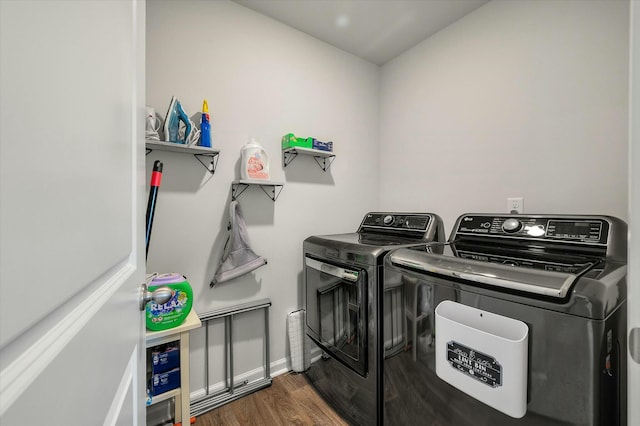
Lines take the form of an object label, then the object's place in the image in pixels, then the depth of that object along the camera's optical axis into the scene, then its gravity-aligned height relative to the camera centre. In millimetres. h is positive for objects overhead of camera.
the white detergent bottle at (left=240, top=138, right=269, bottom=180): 1759 +337
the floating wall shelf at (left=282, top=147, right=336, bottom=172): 2006 +468
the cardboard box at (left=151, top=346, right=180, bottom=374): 1332 -771
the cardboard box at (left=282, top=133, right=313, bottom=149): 1920 +528
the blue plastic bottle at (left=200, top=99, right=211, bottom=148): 1595 +499
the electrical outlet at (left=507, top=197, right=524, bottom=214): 1623 +40
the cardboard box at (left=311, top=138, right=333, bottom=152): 2045 +531
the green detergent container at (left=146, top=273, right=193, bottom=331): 1229 -463
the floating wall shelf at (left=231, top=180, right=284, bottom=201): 1776 +184
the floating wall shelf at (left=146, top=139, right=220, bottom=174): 1439 +372
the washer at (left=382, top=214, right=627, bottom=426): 742 -390
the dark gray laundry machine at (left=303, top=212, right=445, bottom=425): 1351 -570
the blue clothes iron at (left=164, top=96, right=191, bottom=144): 1467 +514
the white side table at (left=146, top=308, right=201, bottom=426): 1254 -790
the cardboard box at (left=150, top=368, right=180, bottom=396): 1318 -879
